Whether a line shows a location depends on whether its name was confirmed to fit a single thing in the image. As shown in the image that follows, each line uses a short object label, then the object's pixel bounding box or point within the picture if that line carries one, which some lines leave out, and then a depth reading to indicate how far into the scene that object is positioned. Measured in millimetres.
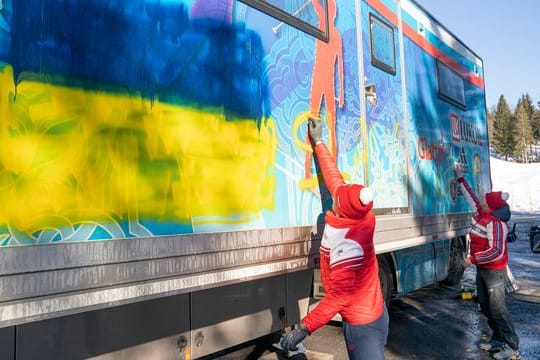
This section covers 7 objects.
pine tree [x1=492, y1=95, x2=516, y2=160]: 76688
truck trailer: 1905
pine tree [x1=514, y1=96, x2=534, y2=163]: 74812
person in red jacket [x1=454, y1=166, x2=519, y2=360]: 4734
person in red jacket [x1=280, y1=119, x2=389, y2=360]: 2715
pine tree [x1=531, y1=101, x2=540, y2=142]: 80562
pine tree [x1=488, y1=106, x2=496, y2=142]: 84944
